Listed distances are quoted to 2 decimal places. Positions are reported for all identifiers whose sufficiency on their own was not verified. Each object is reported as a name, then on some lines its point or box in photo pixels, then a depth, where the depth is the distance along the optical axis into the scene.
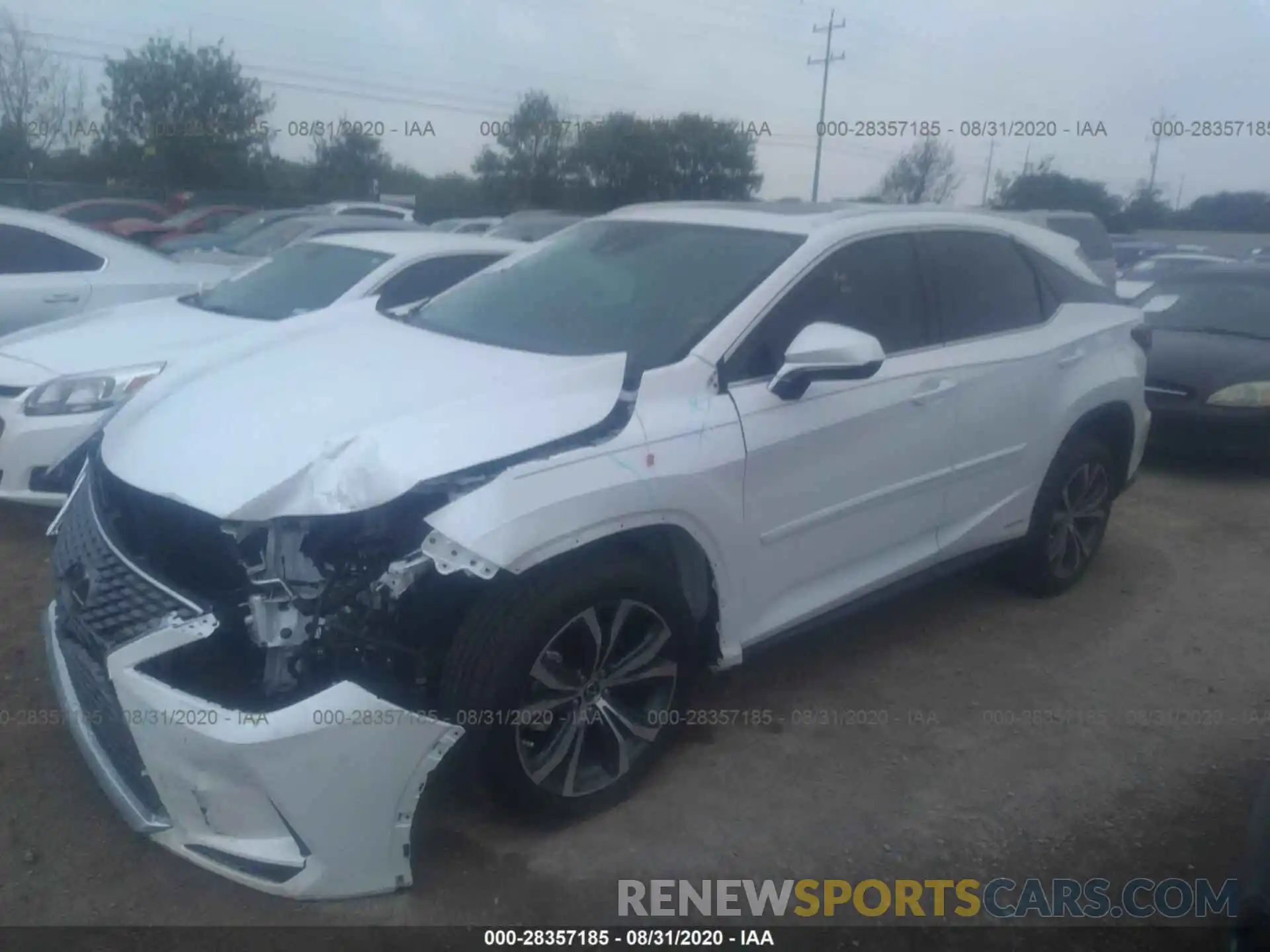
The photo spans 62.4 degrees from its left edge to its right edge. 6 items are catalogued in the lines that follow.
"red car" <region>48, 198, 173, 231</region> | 20.11
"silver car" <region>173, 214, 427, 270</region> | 9.73
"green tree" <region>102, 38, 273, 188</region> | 25.89
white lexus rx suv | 2.62
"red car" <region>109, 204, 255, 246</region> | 18.57
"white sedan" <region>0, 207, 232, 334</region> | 6.75
